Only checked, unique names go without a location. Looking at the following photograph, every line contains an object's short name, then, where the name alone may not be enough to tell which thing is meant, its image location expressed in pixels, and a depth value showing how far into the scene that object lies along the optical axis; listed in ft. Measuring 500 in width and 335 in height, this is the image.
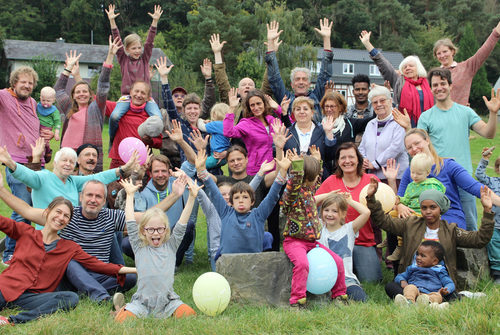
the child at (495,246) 20.13
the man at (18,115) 25.56
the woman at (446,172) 20.92
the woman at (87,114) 25.93
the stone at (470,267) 19.03
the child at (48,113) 28.96
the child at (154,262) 17.25
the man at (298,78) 26.61
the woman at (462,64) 25.99
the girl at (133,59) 28.14
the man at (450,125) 22.75
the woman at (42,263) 17.69
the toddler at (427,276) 17.52
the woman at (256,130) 24.75
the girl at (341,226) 19.83
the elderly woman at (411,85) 26.25
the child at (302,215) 18.70
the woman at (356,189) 21.63
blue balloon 17.92
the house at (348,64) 206.28
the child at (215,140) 26.89
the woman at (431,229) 18.49
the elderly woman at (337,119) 24.82
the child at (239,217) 19.70
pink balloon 24.29
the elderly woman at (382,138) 24.12
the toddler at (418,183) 20.22
